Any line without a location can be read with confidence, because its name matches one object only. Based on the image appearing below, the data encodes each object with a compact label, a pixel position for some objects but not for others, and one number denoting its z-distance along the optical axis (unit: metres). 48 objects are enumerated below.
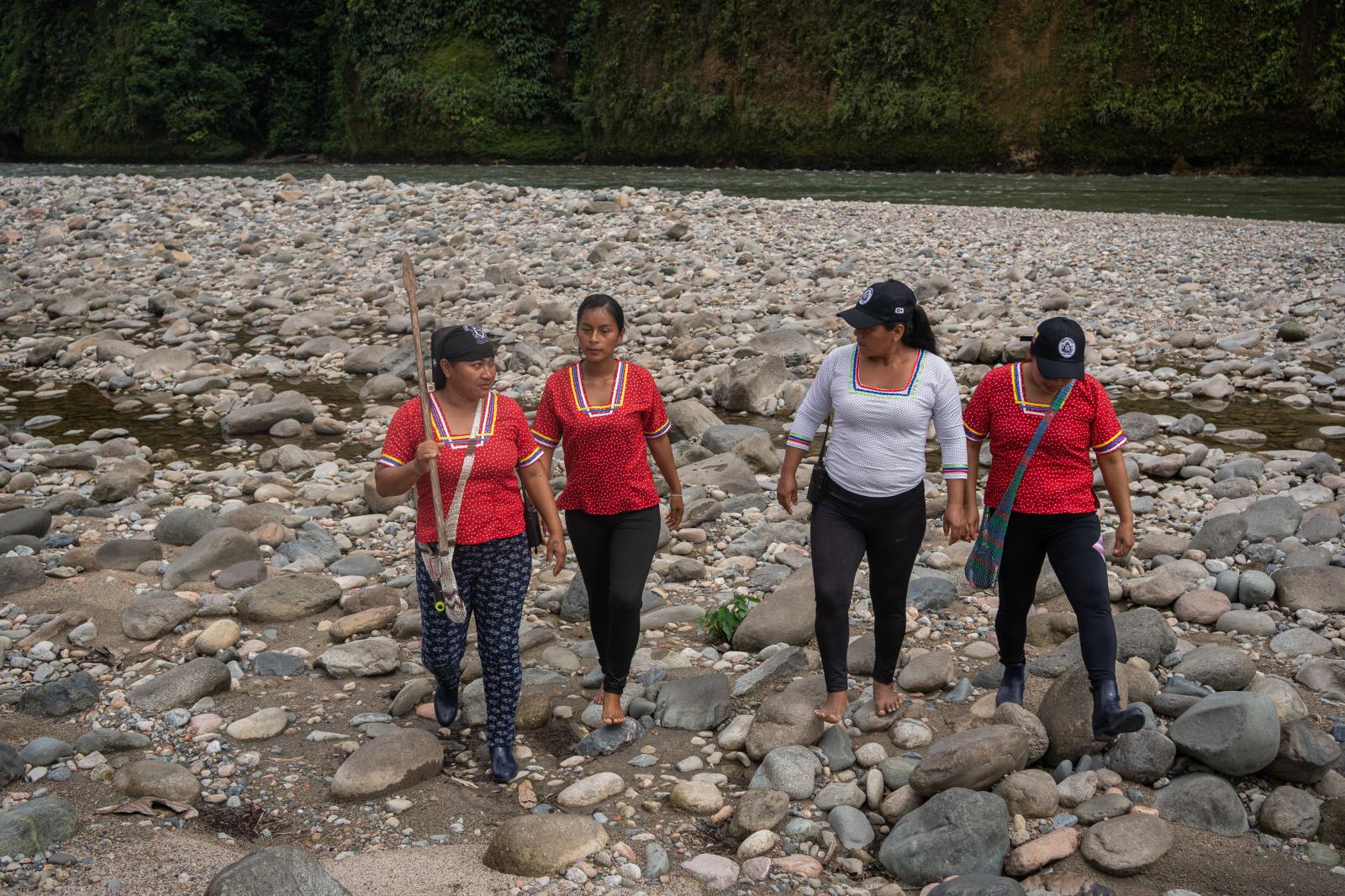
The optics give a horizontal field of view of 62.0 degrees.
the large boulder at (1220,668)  4.36
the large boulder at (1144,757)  3.85
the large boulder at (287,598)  5.46
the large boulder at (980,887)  3.16
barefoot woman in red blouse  4.16
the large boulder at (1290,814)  3.51
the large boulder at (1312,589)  5.11
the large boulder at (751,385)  9.45
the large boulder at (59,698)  4.47
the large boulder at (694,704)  4.46
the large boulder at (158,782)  3.85
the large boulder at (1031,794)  3.71
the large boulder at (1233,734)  3.73
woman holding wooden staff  3.90
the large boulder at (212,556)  5.89
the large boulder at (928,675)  4.62
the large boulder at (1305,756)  3.71
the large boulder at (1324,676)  4.37
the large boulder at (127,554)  6.08
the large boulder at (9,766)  3.88
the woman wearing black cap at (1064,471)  3.90
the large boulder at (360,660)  4.93
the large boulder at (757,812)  3.68
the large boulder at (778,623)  5.14
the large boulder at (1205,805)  3.57
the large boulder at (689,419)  8.60
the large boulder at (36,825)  3.38
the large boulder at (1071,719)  3.98
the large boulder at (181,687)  4.54
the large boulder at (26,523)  6.55
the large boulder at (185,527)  6.49
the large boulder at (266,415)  9.17
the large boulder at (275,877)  3.04
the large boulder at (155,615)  5.19
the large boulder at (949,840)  3.44
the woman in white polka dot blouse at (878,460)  4.02
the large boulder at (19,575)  5.69
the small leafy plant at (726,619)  5.21
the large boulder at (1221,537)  5.93
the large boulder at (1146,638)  4.65
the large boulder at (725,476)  7.26
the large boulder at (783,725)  4.15
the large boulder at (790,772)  3.89
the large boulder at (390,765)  3.90
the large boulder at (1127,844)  3.40
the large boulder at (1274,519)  5.97
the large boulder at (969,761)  3.71
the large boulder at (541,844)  3.45
